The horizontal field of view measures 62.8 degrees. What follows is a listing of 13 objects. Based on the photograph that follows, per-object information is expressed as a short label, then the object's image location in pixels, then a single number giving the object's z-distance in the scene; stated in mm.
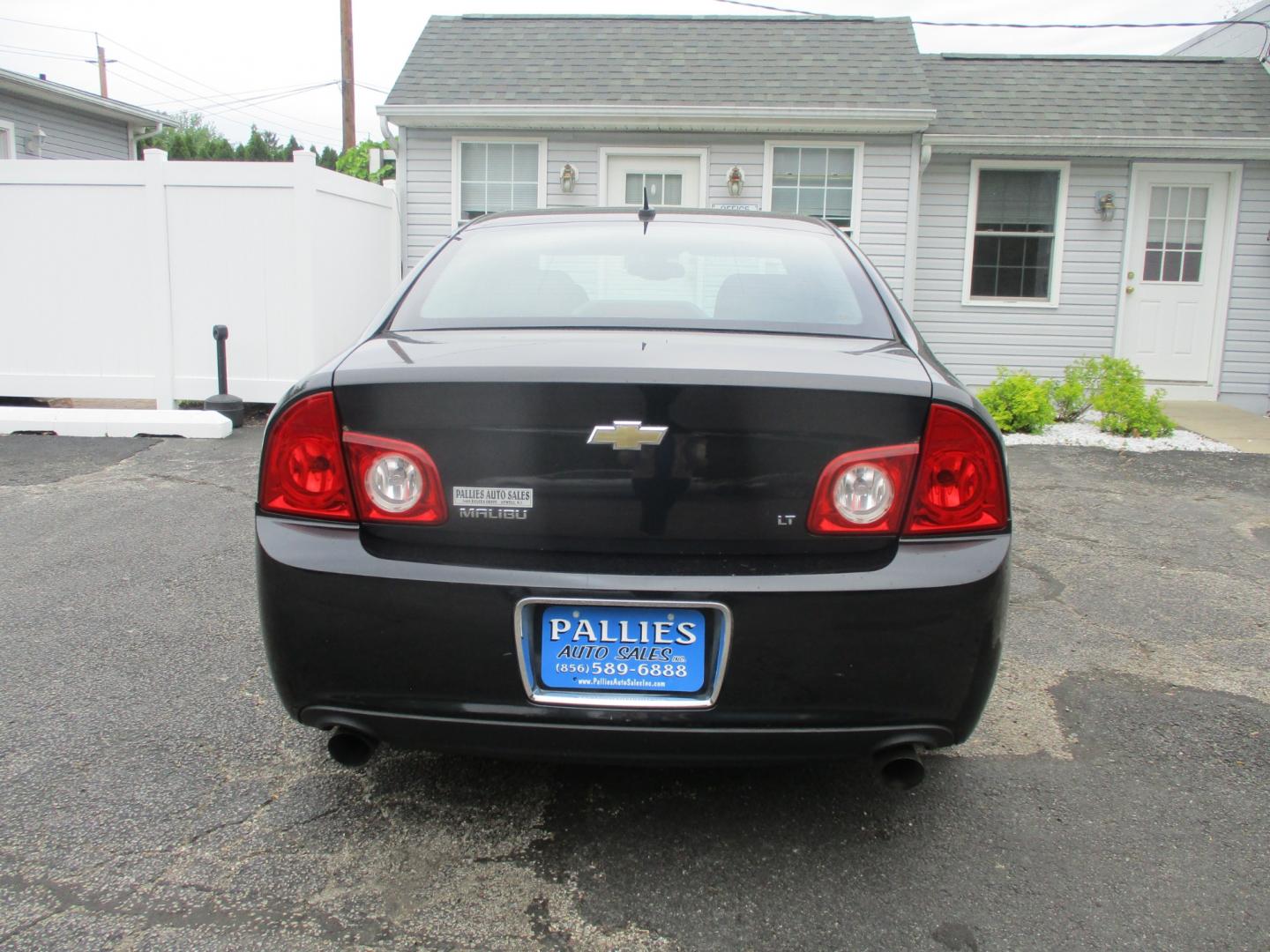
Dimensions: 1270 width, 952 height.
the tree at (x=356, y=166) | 21308
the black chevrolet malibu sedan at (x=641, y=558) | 2105
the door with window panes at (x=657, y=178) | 11125
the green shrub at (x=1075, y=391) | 8992
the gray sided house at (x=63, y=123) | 14383
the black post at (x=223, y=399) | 8258
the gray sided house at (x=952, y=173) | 10812
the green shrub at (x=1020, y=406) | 8594
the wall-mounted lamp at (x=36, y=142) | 14859
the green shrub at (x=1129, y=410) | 8492
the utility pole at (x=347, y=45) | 20094
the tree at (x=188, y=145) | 31694
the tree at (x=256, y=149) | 35000
